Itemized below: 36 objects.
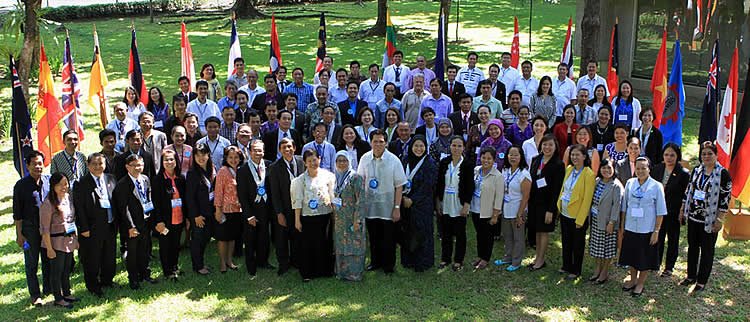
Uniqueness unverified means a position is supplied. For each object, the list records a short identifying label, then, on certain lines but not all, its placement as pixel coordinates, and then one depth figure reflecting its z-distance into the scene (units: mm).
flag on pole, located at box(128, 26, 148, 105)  10906
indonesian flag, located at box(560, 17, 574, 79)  12836
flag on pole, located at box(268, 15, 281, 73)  12773
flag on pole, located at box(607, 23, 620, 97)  11617
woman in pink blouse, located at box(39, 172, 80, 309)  6344
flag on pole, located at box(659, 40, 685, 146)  9578
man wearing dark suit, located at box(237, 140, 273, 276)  7277
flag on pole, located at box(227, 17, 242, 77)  12523
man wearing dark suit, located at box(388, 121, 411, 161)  7945
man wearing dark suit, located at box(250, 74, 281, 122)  10234
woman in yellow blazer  7012
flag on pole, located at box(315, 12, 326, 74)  13117
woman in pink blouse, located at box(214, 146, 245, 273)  7285
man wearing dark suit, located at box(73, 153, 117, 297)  6625
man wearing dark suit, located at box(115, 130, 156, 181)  7355
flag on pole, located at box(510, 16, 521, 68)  13278
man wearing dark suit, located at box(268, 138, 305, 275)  7355
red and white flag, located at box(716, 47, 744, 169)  8148
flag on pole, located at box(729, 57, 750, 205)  7844
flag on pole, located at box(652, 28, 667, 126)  9805
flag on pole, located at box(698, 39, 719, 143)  8445
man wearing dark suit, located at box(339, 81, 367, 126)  10055
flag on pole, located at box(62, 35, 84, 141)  9734
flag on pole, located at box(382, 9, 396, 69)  13102
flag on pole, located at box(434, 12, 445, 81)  11859
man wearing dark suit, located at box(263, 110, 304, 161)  8562
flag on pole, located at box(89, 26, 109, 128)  10406
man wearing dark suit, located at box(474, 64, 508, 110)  10852
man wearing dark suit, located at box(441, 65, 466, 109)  10961
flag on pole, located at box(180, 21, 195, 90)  11586
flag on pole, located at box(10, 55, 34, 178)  7949
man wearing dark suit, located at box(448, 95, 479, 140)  9203
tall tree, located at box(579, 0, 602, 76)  13417
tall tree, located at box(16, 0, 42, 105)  11695
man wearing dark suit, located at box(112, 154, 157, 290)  6836
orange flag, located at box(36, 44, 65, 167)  8578
